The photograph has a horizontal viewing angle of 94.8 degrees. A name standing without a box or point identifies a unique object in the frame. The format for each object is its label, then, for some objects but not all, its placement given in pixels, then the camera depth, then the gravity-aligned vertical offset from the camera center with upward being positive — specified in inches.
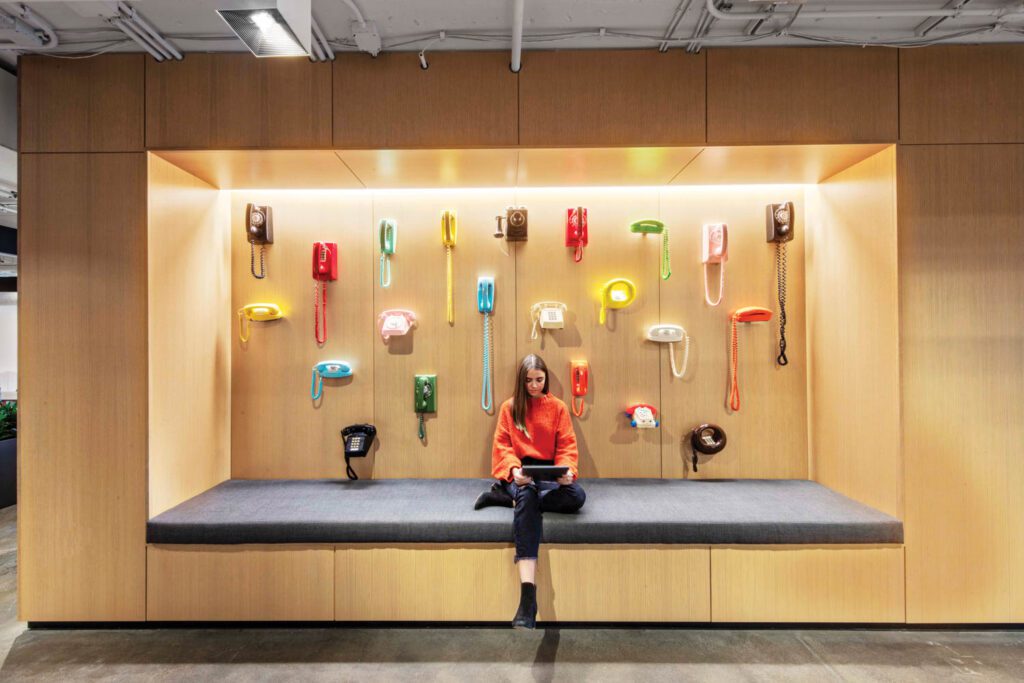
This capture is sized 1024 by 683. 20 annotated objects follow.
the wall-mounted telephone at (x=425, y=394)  123.6 -13.2
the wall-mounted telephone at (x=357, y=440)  119.0 -24.6
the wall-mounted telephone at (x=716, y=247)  121.0 +24.7
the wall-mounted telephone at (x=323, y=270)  123.5 +19.8
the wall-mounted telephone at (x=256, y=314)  124.5 +8.2
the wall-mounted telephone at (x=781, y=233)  121.3 +28.1
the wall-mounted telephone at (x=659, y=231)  119.8 +28.8
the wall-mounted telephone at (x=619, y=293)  121.4 +13.0
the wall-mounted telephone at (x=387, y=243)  123.7 +26.6
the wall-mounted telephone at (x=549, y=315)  120.3 +7.2
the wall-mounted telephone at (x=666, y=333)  122.5 +2.4
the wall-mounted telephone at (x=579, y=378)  121.8 -9.1
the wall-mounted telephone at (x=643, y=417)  119.1 -19.0
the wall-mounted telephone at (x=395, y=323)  121.5 +5.5
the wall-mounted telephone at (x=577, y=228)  122.0 +29.9
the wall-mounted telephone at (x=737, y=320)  121.1 +5.6
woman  99.7 -23.4
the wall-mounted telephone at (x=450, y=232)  123.8 +29.4
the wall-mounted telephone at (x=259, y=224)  123.2 +31.8
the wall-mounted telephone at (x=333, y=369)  124.0 -6.5
